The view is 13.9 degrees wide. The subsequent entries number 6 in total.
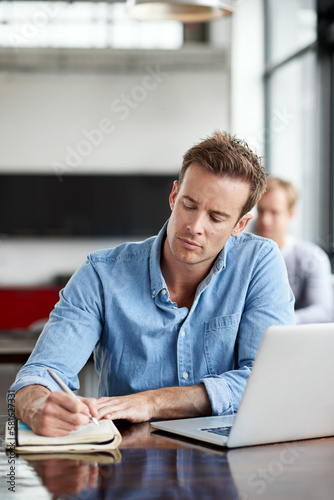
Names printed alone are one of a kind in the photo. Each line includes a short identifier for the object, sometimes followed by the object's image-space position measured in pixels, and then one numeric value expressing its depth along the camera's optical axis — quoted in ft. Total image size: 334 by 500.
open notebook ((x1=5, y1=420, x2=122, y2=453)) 7.34
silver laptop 7.31
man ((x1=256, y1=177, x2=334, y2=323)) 14.53
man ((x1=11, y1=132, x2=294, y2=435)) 8.62
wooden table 6.74
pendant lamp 12.50
